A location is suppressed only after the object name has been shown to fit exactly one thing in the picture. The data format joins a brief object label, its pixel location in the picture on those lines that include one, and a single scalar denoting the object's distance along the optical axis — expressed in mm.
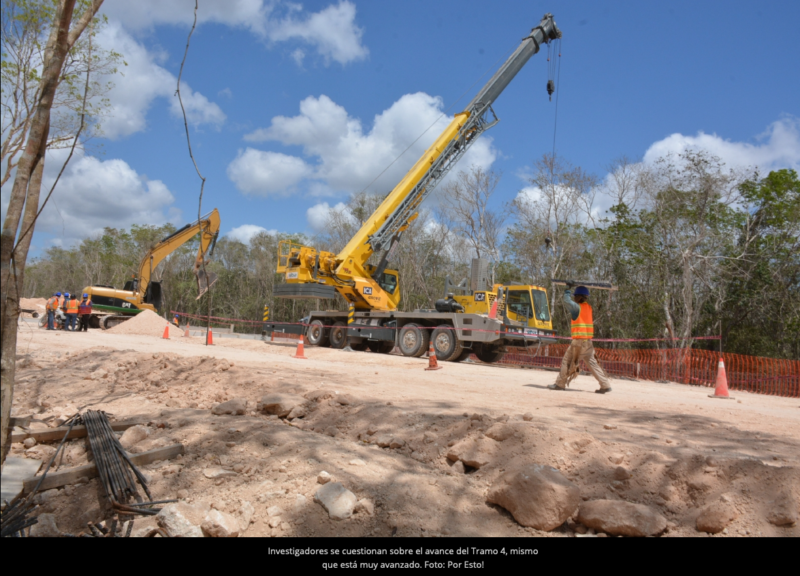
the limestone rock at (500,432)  4090
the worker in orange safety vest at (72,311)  20594
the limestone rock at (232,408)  5273
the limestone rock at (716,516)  2855
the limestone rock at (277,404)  5348
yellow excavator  20859
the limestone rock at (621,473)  3446
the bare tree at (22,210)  2711
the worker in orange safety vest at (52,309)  21088
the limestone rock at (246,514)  2943
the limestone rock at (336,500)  3016
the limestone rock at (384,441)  4344
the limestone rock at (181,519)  2822
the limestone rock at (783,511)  2834
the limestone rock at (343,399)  5520
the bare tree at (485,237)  27703
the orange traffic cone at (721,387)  9492
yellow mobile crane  15734
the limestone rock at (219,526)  2797
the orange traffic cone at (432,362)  12016
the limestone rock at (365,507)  3074
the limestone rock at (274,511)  3021
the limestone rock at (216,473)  3550
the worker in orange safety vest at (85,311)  20484
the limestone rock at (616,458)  3654
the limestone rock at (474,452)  3840
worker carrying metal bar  8609
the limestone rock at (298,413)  5261
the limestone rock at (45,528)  2912
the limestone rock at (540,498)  2975
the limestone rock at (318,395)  5719
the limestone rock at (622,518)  2830
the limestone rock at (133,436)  4352
